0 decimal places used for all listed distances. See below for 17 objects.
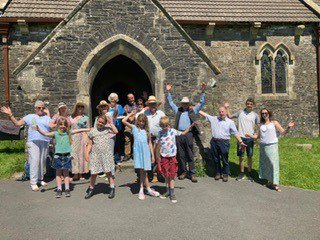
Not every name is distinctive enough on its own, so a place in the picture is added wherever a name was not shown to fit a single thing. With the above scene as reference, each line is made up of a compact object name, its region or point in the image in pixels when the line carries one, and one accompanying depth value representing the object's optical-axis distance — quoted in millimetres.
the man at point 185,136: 7082
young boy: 5773
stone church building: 7730
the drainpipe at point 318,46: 13889
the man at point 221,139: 7031
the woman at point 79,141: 6832
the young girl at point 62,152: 5886
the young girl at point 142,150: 5805
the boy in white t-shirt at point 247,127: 7195
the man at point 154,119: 6664
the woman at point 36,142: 6406
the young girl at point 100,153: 5781
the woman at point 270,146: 6520
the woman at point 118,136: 7286
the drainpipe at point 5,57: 11862
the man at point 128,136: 8039
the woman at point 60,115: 6413
